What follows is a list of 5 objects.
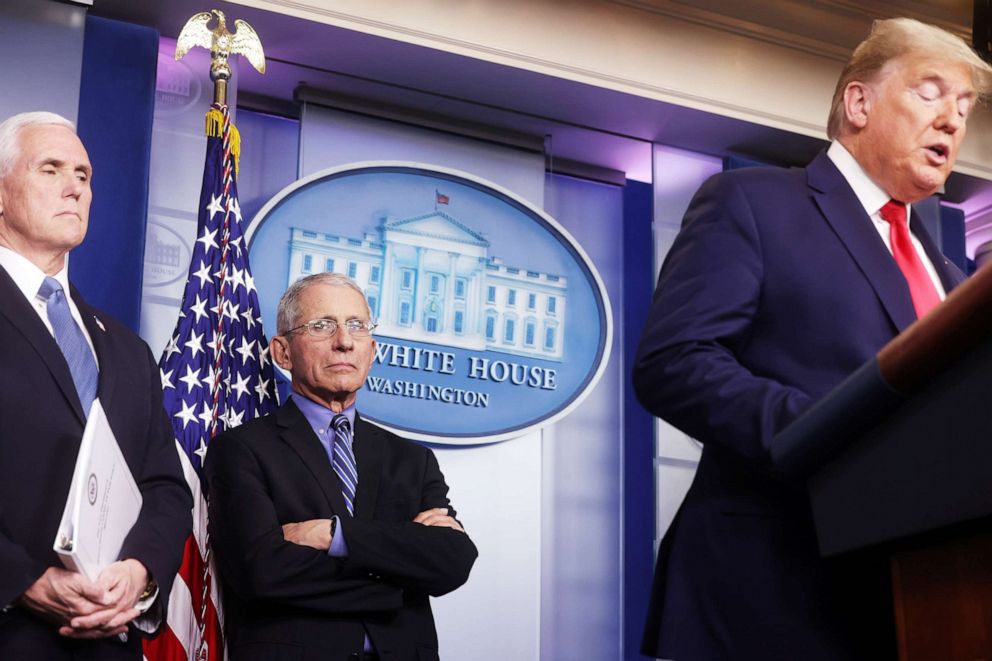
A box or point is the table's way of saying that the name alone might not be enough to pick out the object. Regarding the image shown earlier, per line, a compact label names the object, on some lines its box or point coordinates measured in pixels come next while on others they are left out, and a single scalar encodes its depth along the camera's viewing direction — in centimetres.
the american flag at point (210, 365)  323
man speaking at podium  143
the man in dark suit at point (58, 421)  220
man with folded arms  286
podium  99
